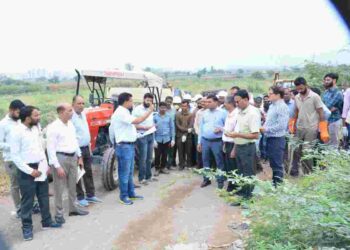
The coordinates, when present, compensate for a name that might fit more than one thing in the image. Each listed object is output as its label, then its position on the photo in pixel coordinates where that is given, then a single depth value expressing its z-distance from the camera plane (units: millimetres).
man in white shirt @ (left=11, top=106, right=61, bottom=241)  4559
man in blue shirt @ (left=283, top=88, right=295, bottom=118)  7232
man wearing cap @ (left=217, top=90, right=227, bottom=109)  7752
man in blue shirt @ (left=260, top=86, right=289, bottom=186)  5457
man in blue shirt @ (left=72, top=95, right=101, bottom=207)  5730
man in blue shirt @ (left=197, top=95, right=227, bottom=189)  6373
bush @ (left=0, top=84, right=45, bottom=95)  21891
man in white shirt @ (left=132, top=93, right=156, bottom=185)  6843
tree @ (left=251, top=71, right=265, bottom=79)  42781
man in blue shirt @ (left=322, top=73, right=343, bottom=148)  6258
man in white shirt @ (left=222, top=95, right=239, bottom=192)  5840
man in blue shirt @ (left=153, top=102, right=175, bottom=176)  7680
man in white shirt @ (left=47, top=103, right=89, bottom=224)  5000
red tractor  6656
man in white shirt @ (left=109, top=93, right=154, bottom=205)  5707
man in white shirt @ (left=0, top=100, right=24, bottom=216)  5180
